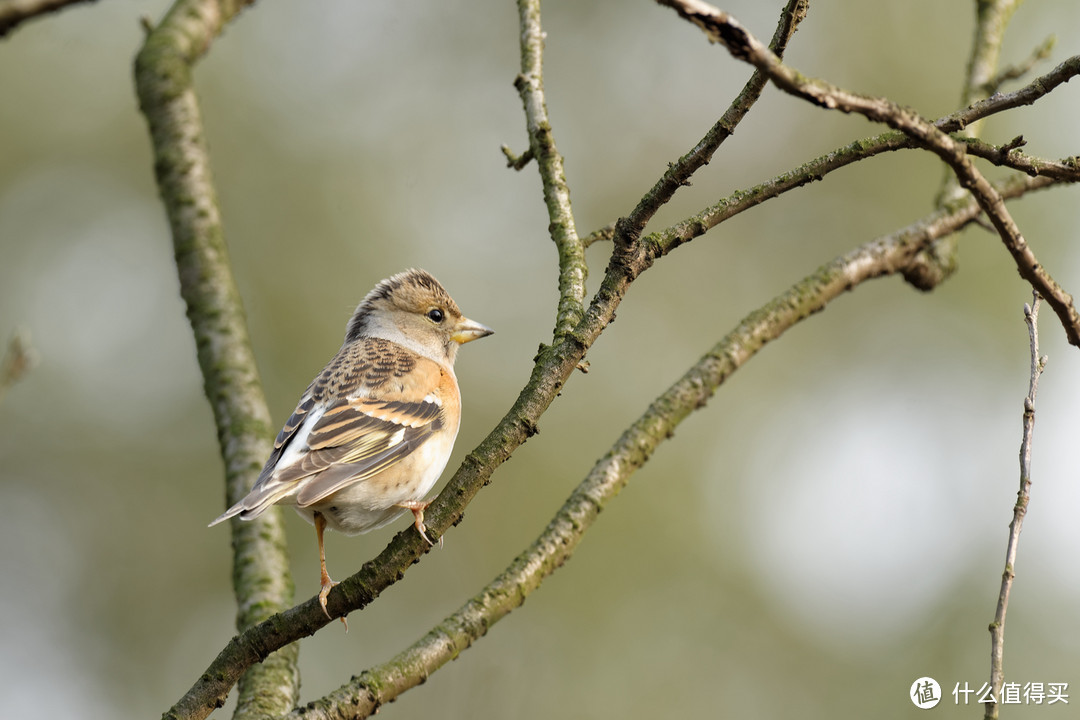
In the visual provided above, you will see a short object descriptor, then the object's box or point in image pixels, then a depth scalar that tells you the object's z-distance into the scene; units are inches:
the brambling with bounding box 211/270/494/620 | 376.2
